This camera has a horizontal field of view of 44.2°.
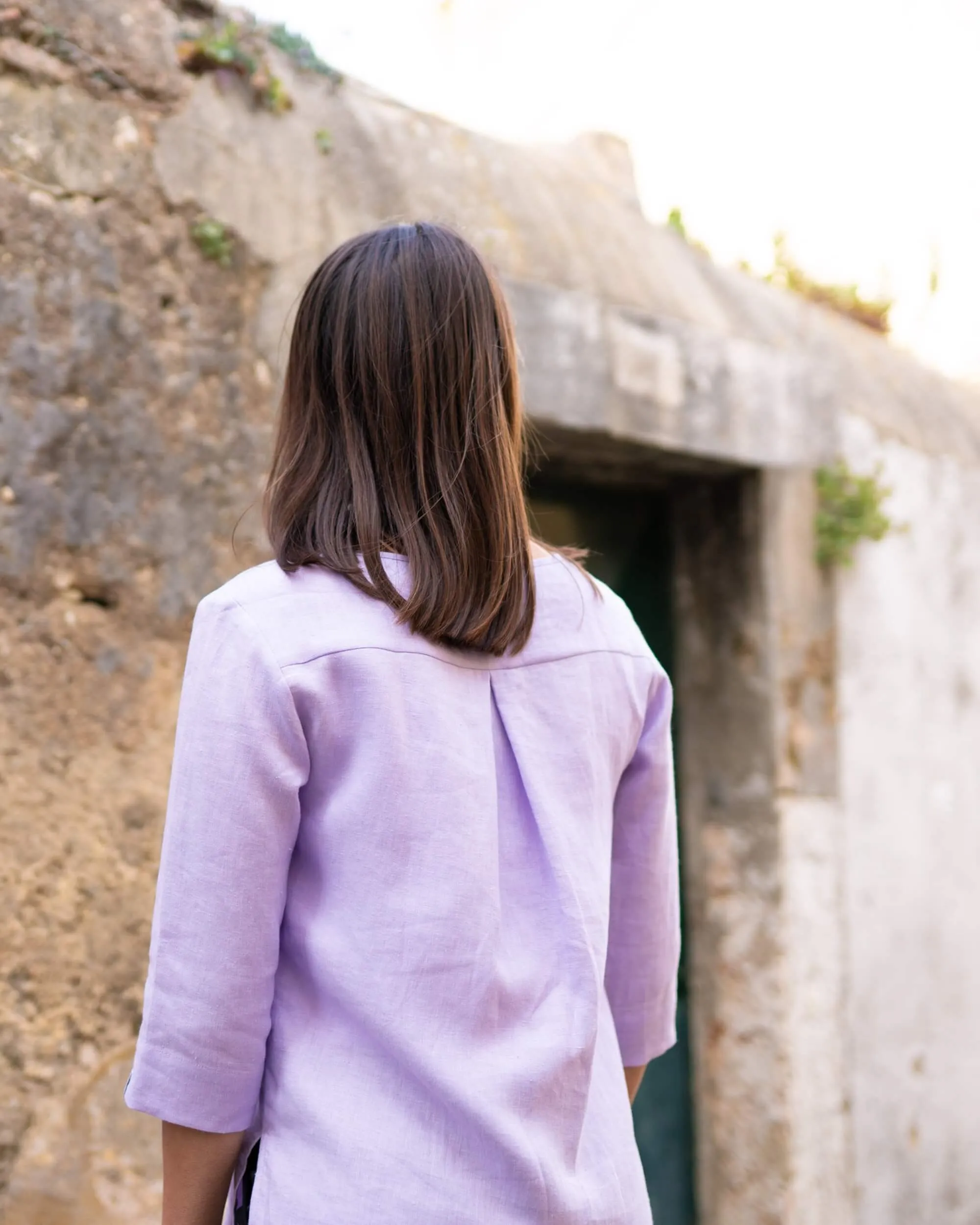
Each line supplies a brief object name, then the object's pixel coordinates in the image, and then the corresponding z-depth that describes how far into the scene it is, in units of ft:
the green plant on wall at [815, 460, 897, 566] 10.77
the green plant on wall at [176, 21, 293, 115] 6.86
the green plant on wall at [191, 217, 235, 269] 6.71
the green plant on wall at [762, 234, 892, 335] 13.21
